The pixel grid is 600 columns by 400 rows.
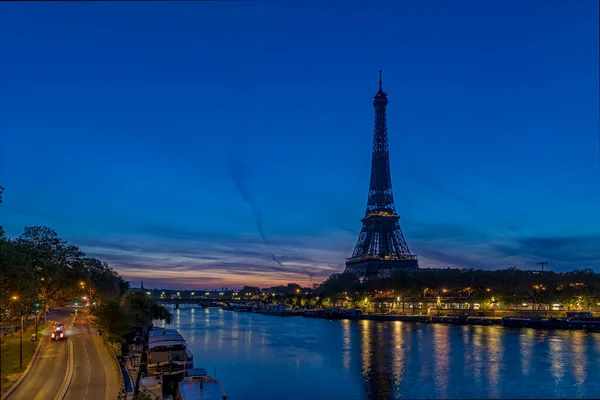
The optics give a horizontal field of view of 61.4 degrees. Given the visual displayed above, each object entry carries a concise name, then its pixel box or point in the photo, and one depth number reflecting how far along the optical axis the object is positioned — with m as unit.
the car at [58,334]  61.03
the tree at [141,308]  80.94
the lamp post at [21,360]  41.24
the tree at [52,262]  65.62
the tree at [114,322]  59.41
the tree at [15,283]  36.75
